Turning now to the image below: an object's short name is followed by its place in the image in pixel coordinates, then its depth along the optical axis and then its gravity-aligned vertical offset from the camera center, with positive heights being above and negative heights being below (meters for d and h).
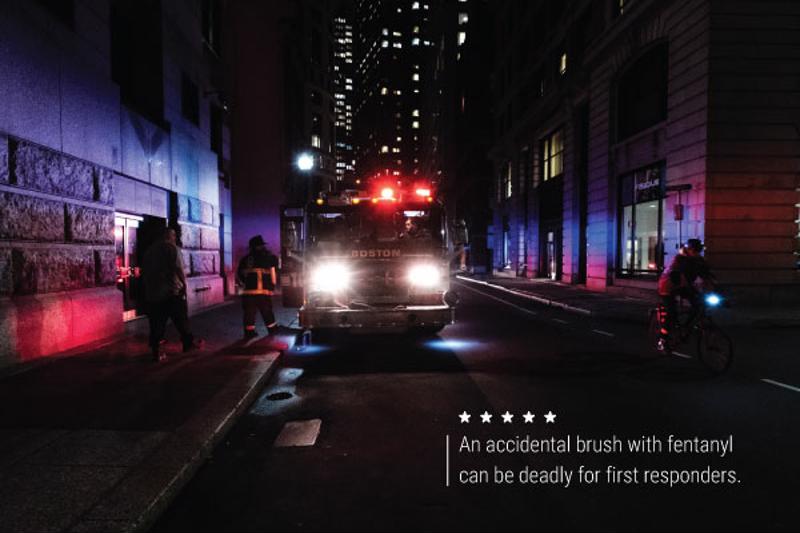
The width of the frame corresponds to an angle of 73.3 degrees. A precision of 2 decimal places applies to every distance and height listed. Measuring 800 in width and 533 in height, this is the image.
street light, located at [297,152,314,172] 30.42 +5.24
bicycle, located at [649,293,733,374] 7.81 -1.35
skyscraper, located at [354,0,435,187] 188.38 +52.23
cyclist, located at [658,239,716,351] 8.38 -0.47
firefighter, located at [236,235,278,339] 10.24 -0.50
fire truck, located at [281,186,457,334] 9.84 -0.13
